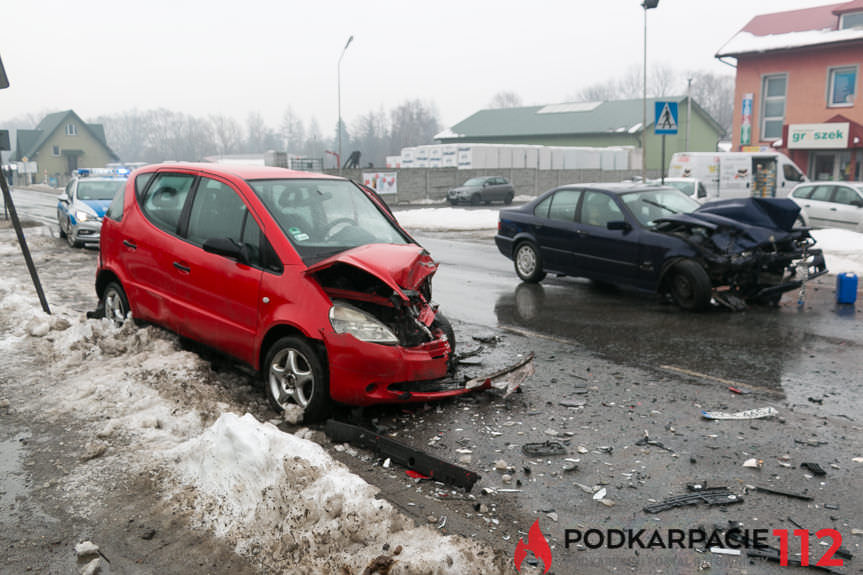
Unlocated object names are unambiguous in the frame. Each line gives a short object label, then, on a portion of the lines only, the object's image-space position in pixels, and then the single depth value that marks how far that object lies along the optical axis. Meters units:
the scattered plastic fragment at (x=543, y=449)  4.80
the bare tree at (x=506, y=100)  151.38
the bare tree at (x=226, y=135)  144.00
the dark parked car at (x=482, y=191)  38.59
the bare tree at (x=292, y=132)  156.75
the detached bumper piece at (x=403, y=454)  4.27
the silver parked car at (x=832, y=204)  18.44
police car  16.73
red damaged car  5.15
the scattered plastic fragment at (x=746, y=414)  5.48
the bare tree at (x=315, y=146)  128.94
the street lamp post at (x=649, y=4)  20.48
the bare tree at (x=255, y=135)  151.62
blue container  9.98
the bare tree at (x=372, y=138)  117.06
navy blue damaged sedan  9.40
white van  23.97
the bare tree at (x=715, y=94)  121.50
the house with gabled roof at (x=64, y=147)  84.69
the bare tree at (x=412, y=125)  120.42
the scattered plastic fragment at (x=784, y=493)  4.15
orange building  27.89
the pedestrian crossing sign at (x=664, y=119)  15.77
